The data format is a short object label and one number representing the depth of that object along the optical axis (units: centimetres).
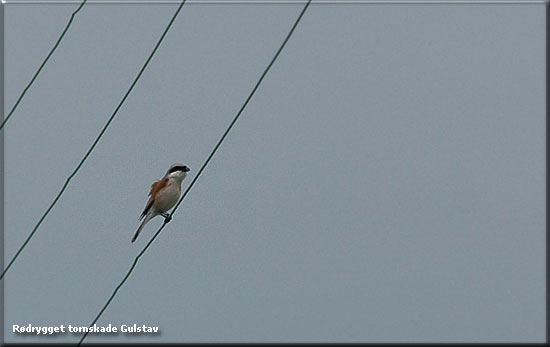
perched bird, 1884
